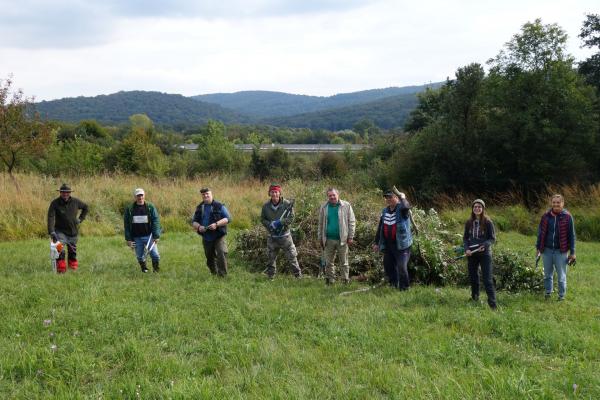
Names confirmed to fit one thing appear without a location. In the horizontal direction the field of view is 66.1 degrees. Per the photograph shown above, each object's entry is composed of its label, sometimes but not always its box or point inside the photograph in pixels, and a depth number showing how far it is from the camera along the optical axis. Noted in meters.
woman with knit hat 6.89
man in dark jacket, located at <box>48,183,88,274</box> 8.97
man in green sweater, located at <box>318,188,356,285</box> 8.11
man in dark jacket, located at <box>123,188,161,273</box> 8.97
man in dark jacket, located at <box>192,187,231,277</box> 8.56
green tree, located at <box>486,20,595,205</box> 19.97
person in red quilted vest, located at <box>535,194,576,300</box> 7.20
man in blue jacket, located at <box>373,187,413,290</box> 7.67
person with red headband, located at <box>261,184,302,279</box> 8.51
